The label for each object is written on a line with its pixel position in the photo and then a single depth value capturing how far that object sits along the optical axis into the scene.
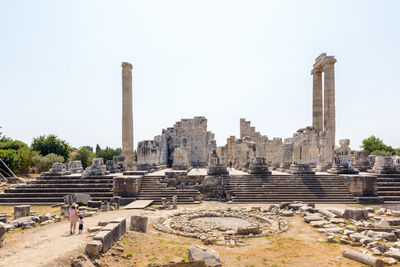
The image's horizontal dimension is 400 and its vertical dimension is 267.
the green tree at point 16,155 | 26.67
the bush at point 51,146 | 35.08
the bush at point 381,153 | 36.94
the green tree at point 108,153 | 43.36
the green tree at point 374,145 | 42.12
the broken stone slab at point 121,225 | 7.58
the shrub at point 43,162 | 29.91
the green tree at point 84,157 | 38.17
